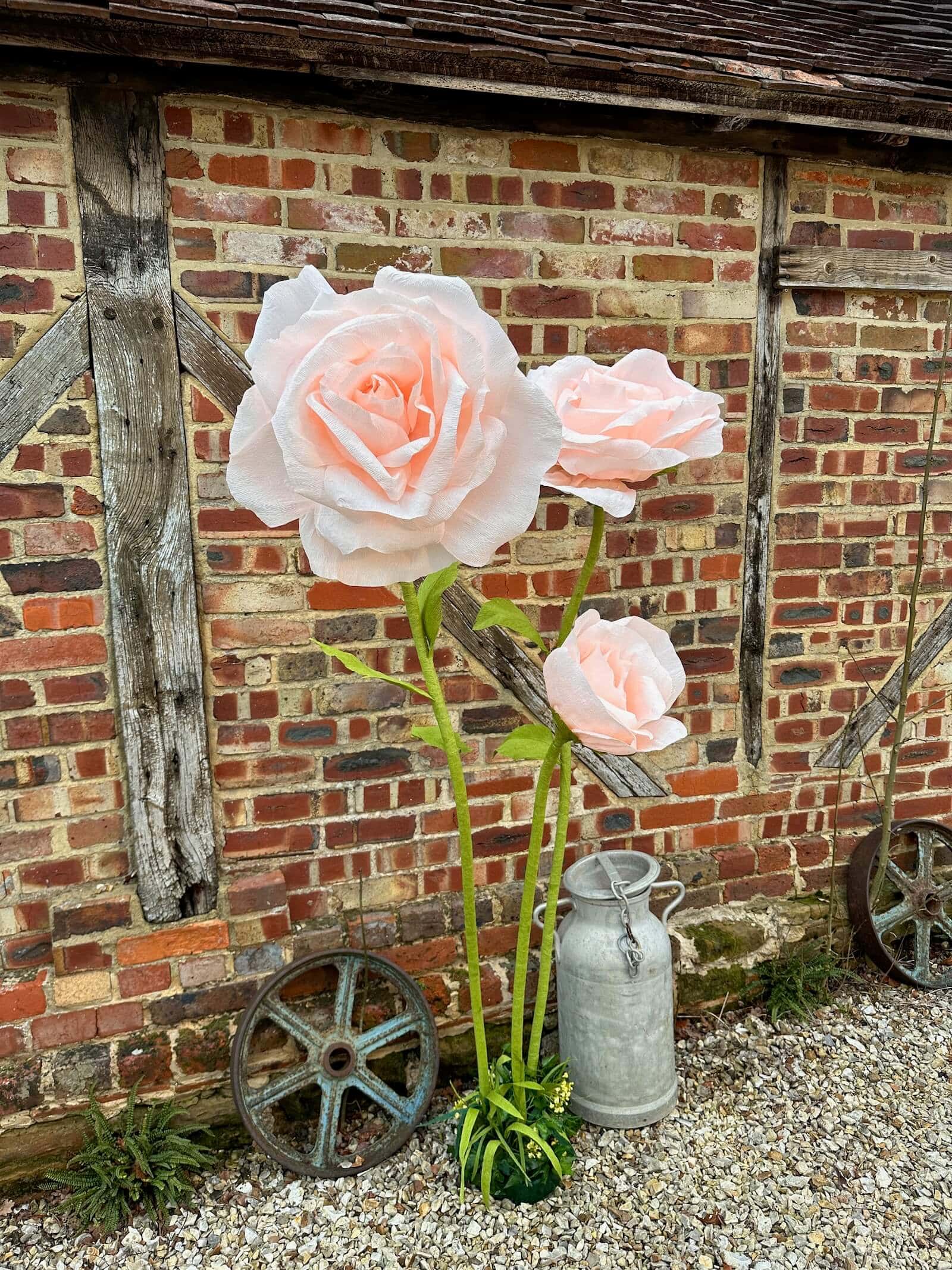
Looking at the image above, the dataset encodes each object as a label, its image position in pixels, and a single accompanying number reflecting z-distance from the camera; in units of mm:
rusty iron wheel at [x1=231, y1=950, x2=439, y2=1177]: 2232
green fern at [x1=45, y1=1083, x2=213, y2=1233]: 2107
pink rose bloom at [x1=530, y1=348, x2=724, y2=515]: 1351
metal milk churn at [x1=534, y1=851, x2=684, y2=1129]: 2236
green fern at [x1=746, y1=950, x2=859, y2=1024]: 2775
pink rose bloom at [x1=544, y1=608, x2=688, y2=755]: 1470
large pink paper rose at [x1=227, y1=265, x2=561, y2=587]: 1059
